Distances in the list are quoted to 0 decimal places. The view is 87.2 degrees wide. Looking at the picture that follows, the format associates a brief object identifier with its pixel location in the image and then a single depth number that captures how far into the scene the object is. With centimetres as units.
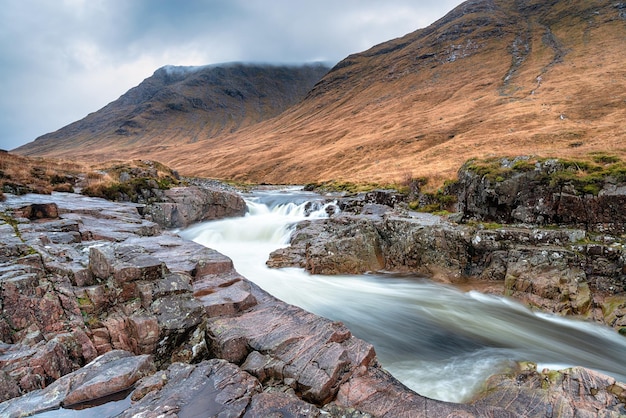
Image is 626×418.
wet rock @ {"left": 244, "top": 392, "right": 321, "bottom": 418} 457
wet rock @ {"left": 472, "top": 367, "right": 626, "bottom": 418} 566
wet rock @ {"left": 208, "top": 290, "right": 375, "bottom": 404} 541
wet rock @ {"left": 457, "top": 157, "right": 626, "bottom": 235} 1238
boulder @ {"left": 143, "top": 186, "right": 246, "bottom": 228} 2052
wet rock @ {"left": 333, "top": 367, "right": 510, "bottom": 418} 510
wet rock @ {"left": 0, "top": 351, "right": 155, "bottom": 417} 446
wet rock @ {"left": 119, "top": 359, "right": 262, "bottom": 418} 444
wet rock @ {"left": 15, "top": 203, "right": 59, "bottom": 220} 1134
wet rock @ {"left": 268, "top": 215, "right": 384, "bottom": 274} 1565
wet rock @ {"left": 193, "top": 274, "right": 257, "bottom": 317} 738
